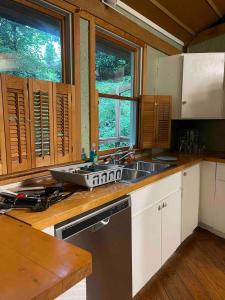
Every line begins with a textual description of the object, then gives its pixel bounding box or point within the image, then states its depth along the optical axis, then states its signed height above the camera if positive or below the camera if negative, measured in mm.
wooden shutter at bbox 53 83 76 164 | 1625 +40
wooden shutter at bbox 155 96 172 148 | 2583 +50
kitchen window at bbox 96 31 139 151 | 2143 +361
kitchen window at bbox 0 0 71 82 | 1438 +587
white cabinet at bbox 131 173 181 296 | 1580 -796
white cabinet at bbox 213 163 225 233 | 2416 -825
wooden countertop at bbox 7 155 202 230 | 971 -395
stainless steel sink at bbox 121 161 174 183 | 1804 -386
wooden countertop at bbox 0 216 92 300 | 552 -399
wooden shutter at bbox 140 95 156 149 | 2519 +49
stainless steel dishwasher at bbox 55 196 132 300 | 1123 -670
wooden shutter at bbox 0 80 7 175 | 1317 -139
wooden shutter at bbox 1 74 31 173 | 1338 +21
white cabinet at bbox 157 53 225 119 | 2598 +487
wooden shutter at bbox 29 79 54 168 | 1476 +23
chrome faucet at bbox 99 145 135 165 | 2098 -285
